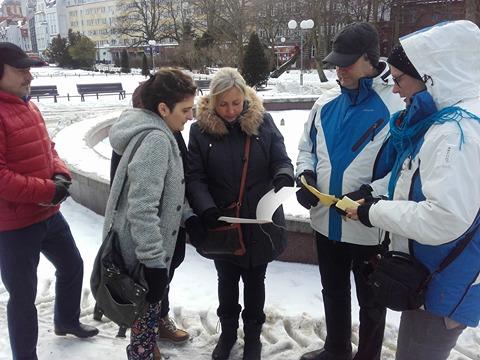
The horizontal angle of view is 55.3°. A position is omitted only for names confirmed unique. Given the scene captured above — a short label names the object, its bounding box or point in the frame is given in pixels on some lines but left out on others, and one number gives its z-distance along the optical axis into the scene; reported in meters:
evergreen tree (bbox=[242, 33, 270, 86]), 22.58
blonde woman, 2.62
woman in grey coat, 2.19
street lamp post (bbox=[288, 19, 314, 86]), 20.94
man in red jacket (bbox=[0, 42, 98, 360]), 2.49
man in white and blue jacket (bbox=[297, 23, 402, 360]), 2.46
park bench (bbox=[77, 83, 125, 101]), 23.26
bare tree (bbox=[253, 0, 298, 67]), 37.91
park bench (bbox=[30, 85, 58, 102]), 22.38
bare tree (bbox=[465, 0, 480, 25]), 22.17
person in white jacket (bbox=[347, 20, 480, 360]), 1.68
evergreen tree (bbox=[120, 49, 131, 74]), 48.25
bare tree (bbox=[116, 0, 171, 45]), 59.33
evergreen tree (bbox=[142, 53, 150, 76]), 38.69
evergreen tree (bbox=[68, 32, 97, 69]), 61.22
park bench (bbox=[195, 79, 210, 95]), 23.23
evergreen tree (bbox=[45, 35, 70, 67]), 66.71
